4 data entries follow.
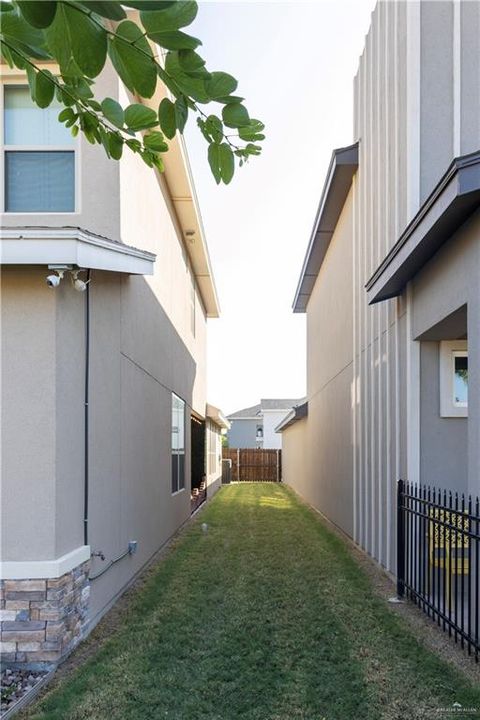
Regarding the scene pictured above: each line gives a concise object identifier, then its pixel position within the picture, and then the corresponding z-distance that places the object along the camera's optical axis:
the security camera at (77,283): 4.97
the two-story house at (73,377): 4.66
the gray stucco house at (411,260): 5.34
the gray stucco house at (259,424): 46.72
